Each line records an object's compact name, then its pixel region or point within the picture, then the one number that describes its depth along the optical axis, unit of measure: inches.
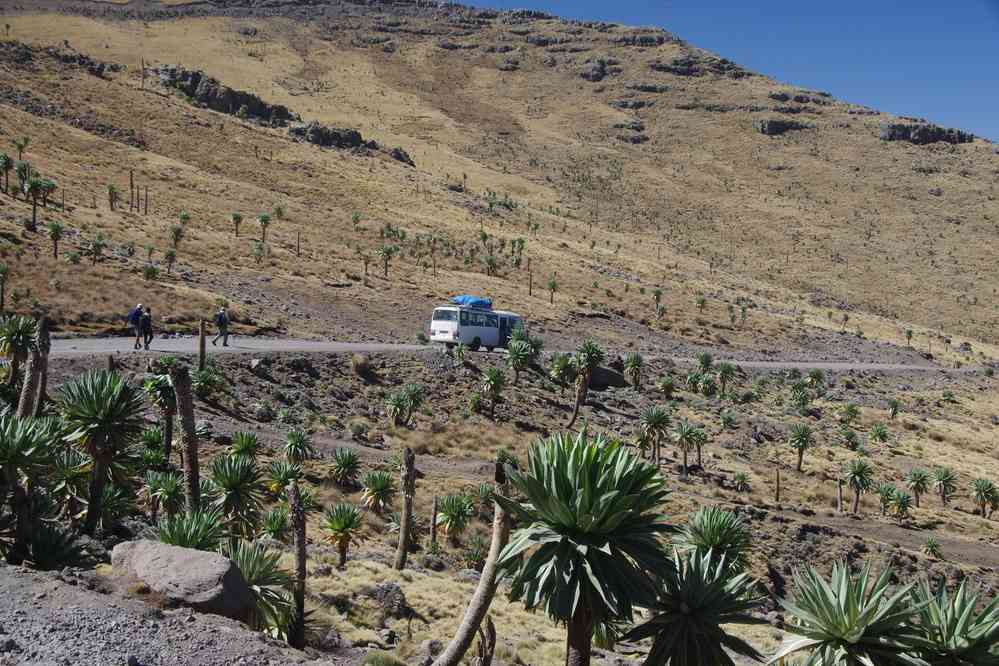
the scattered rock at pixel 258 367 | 1373.0
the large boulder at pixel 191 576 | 441.1
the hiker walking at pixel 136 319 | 1250.4
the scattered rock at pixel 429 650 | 609.0
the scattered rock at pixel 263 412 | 1267.2
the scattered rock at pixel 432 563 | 996.6
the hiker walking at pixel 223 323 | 1435.8
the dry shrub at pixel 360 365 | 1577.3
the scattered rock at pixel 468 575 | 952.3
